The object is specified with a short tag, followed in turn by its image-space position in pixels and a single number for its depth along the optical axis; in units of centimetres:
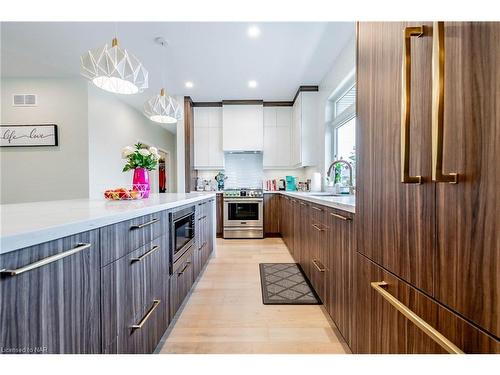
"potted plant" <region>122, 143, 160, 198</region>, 206
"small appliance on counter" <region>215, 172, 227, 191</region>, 501
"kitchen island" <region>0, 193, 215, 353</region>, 56
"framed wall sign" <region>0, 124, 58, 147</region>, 386
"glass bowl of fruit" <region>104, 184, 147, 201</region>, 175
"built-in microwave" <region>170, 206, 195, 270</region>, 162
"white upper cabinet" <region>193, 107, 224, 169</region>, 487
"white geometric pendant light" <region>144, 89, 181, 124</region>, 277
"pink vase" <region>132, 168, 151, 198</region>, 207
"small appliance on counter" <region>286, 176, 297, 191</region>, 484
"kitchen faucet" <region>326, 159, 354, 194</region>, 274
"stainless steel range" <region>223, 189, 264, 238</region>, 445
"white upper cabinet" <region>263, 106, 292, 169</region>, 489
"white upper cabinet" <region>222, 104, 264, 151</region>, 477
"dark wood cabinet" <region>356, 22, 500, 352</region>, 49
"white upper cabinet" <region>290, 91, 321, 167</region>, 423
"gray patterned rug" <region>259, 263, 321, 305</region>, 205
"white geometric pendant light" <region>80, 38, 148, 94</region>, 173
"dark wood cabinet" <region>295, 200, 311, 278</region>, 237
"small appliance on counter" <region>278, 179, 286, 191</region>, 510
